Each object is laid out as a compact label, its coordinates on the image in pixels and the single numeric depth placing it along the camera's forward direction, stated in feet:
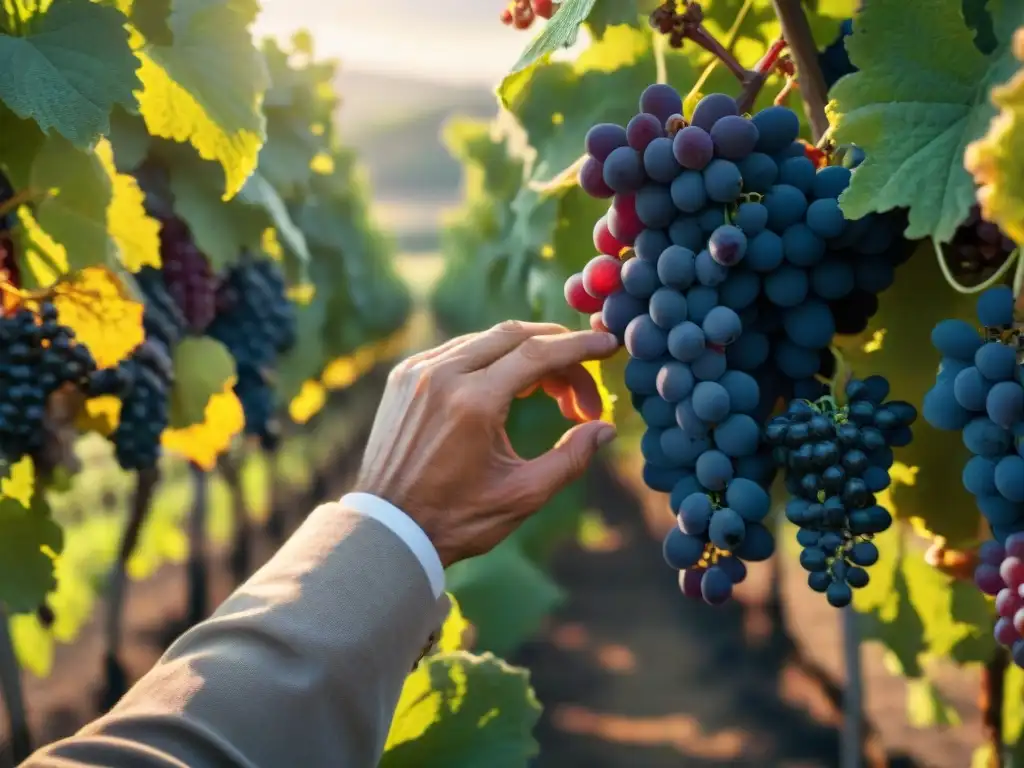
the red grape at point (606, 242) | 3.82
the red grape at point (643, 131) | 3.45
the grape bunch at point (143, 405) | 6.26
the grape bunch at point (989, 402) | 2.90
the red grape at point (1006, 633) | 2.96
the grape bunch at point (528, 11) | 4.19
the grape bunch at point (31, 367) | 5.06
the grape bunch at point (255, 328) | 9.20
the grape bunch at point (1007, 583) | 2.85
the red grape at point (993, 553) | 3.10
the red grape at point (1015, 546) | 2.90
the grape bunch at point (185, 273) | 7.57
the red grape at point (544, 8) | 4.18
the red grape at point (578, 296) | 3.93
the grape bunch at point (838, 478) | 3.26
